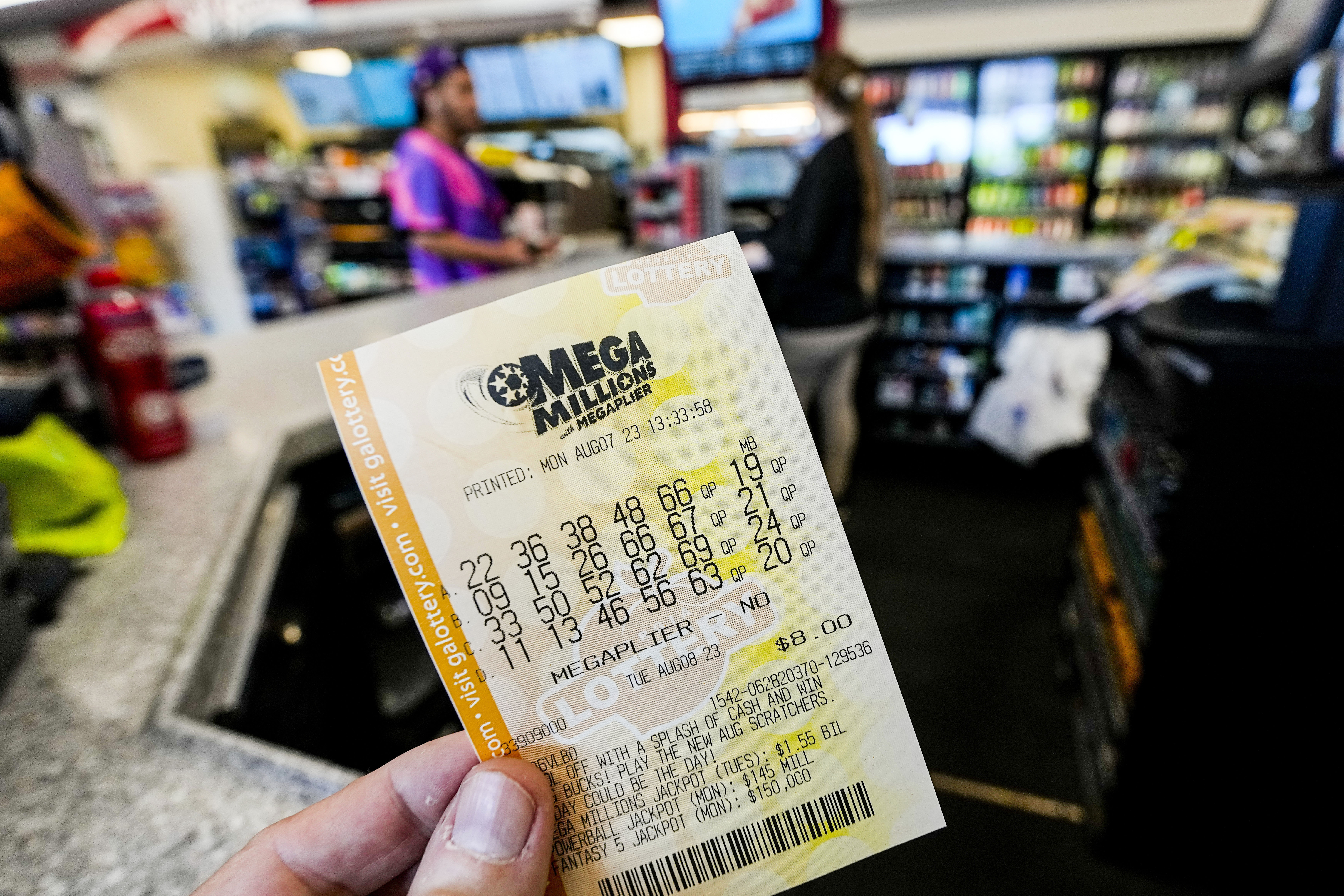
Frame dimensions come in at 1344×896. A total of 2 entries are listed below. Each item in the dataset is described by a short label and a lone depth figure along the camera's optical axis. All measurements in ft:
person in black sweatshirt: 8.42
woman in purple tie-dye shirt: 7.57
